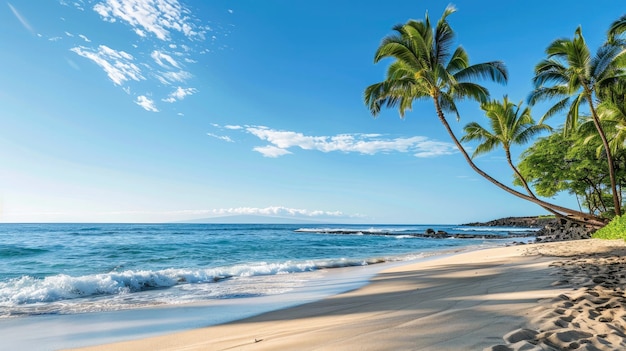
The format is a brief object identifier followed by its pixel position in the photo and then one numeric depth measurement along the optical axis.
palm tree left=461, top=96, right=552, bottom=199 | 19.05
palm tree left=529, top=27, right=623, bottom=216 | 15.52
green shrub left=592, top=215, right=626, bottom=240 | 13.74
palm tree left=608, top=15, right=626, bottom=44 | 13.89
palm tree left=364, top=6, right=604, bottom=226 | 15.48
